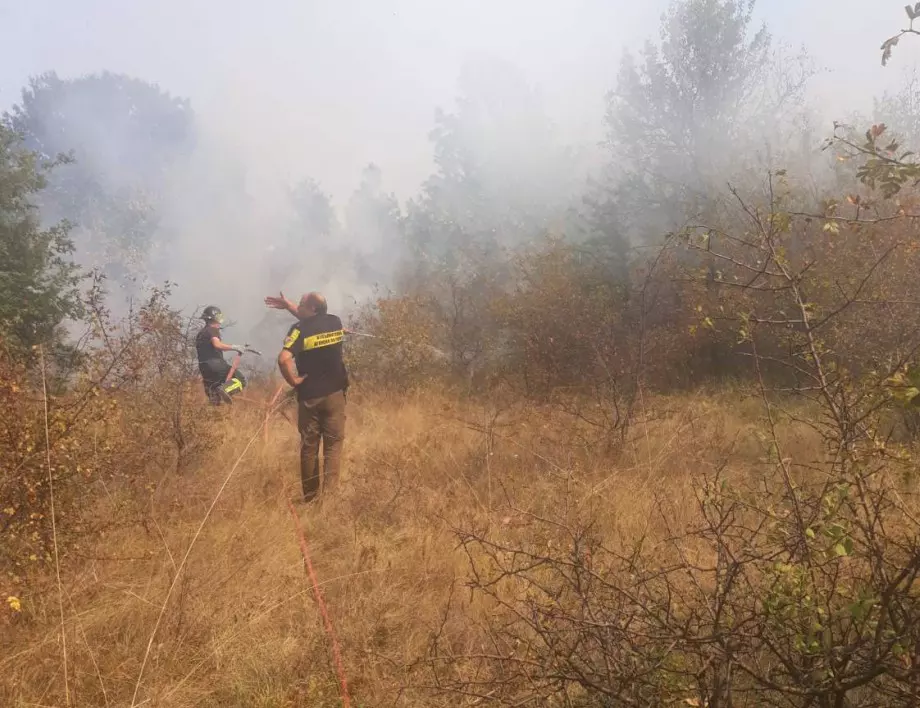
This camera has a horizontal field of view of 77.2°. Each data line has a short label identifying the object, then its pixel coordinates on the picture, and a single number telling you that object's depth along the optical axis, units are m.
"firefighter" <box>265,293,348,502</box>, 4.12
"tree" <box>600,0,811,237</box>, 12.60
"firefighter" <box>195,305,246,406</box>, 6.00
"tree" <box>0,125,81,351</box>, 9.13
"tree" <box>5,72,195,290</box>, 22.88
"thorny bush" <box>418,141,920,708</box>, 1.24
